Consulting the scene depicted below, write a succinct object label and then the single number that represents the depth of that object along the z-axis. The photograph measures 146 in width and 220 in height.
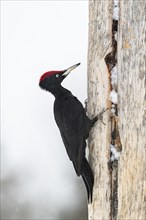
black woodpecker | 8.32
